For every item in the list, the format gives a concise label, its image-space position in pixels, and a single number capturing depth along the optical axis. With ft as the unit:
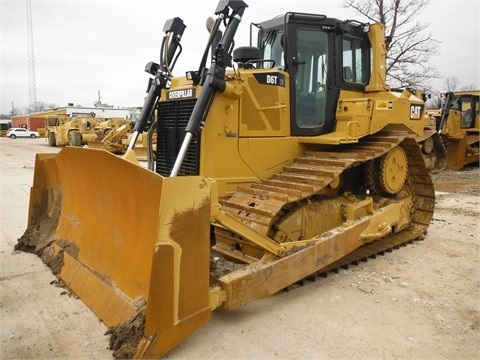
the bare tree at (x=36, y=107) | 280.33
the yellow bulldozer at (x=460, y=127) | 48.42
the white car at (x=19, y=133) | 146.00
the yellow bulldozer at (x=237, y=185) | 9.59
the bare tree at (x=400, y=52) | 57.67
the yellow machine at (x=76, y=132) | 79.92
